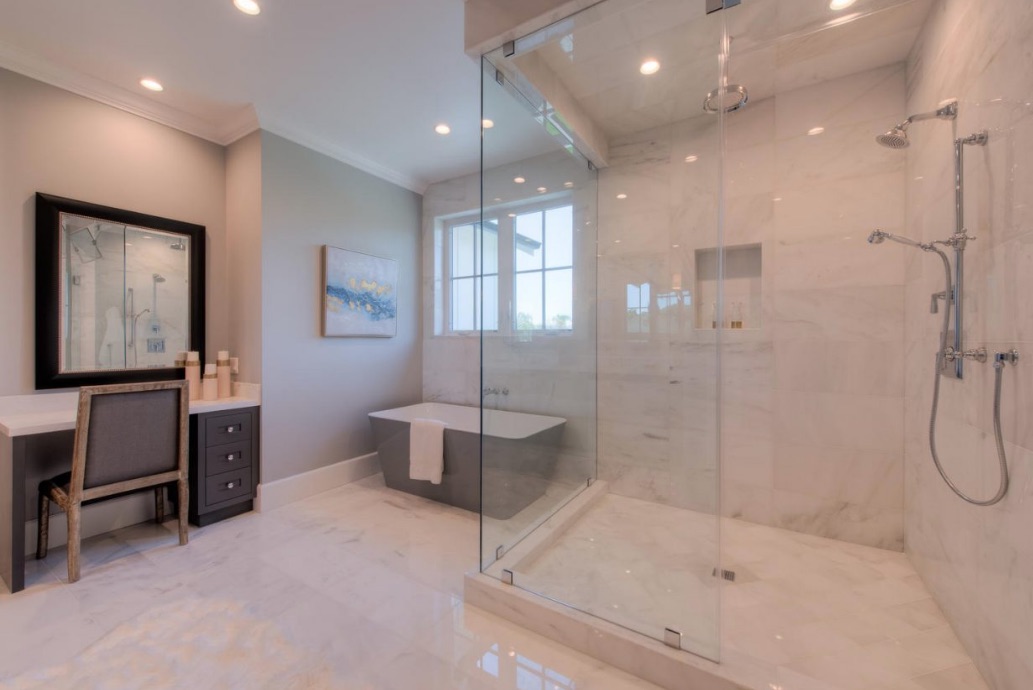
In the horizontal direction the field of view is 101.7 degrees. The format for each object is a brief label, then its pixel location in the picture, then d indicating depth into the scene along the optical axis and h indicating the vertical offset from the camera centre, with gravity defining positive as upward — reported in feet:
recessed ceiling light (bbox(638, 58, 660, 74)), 7.10 +4.78
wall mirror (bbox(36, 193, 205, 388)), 7.54 +1.07
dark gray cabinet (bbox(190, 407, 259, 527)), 8.32 -2.42
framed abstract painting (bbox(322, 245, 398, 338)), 10.50 +1.38
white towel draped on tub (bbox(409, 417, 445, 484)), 9.33 -2.34
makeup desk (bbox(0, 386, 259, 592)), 6.14 -1.98
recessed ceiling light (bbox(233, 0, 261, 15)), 6.12 +5.02
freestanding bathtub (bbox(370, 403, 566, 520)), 7.54 -2.33
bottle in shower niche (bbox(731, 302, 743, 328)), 8.56 +0.60
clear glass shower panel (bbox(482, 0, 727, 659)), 6.31 +1.04
